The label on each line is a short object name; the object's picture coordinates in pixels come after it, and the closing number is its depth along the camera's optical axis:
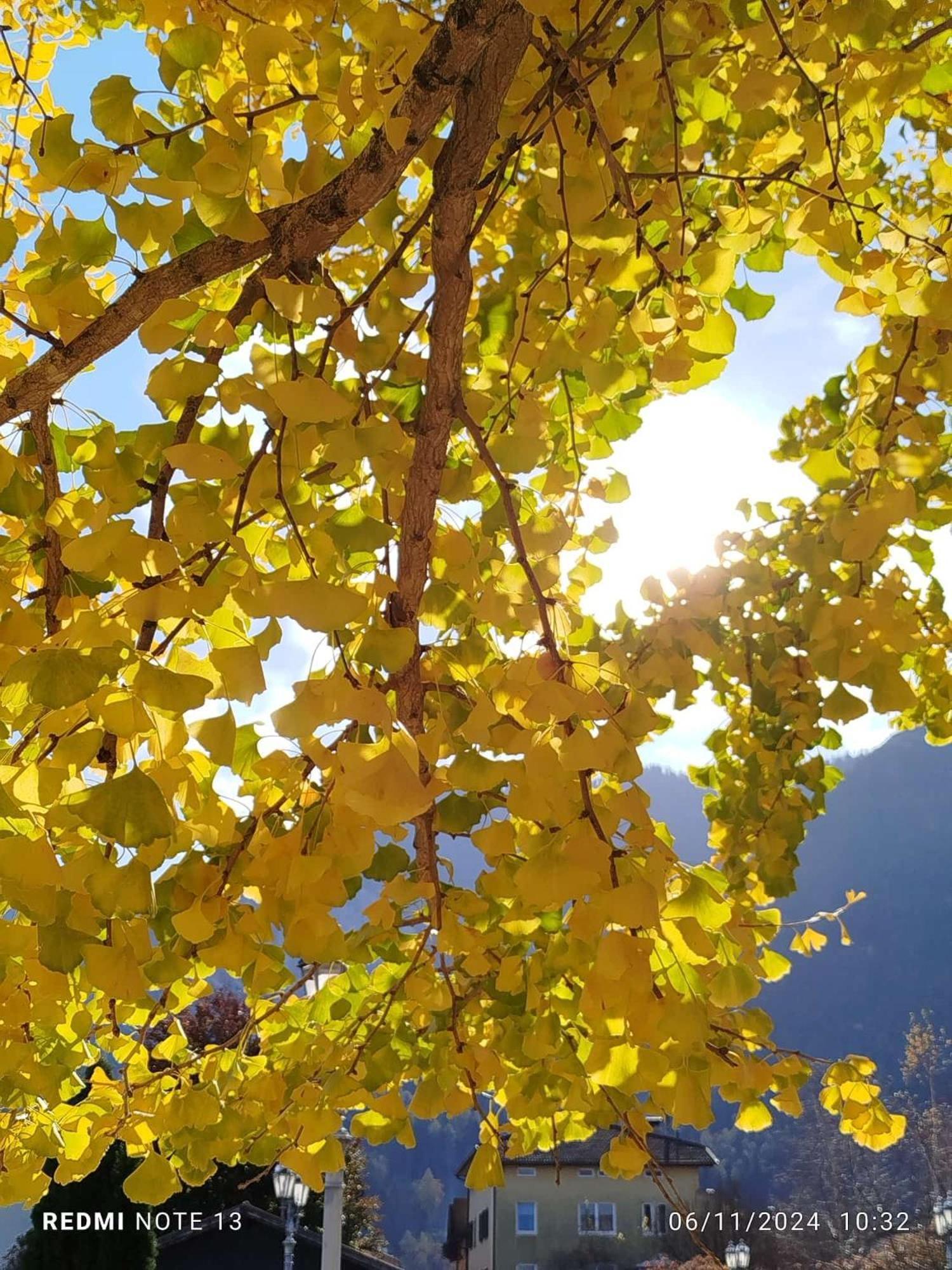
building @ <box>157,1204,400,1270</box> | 9.92
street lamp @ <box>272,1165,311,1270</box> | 6.64
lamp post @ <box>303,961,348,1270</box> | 5.39
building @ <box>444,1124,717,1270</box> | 17.86
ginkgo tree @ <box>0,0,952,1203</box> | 0.72
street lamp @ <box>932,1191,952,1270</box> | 8.28
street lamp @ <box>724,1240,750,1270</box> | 9.25
